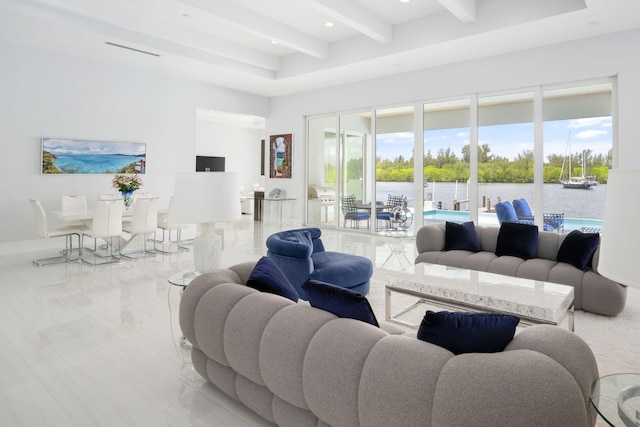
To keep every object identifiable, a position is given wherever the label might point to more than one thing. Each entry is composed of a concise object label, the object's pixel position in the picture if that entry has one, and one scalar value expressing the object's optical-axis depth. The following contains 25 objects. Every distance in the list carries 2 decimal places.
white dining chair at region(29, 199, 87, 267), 5.70
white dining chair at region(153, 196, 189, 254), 6.81
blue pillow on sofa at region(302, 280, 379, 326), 1.80
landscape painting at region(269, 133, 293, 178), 10.34
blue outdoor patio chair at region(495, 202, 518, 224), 6.86
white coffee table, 2.82
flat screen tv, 12.95
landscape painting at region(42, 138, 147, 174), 6.99
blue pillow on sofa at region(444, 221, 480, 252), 4.78
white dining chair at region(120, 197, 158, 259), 6.22
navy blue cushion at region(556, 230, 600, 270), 3.84
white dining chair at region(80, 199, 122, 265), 5.68
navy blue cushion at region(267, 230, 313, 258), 3.63
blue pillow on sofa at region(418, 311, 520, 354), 1.47
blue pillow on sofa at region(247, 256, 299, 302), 2.31
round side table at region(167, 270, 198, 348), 2.85
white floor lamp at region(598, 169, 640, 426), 1.07
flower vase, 6.59
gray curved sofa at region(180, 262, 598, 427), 1.22
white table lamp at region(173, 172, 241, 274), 2.81
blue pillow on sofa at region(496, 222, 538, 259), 4.35
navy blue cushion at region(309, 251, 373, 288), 3.75
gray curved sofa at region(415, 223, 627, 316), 3.57
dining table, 5.72
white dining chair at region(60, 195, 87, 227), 6.51
